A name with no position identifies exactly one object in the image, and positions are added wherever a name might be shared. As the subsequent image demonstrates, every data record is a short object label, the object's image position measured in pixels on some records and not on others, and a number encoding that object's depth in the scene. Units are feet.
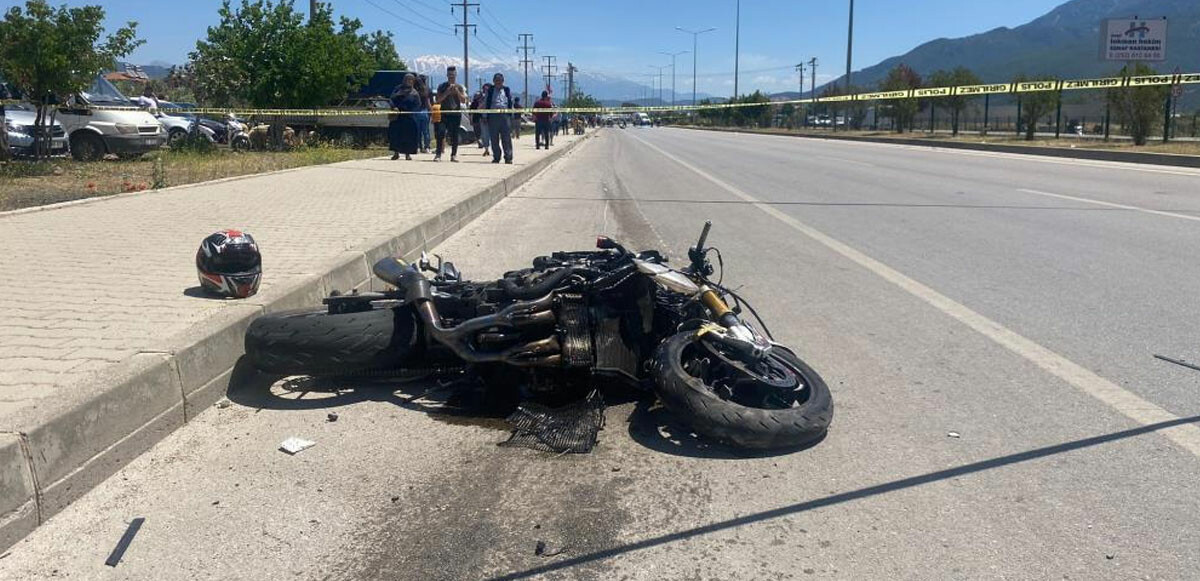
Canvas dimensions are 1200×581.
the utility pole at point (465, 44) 215.31
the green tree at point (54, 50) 43.73
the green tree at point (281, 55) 70.85
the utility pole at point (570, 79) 414.58
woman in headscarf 66.92
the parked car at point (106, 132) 56.70
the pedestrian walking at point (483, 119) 71.18
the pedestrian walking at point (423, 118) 71.50
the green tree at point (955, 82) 145.18
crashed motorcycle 13.46
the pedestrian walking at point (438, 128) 70.38
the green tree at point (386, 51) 219.20
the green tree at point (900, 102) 167.63
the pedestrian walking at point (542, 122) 92.32
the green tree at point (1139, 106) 94.22
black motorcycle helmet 17.98
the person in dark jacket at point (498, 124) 68.18
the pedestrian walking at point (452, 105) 68.39
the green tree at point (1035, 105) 119.96
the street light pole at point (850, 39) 160.86
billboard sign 139.33
